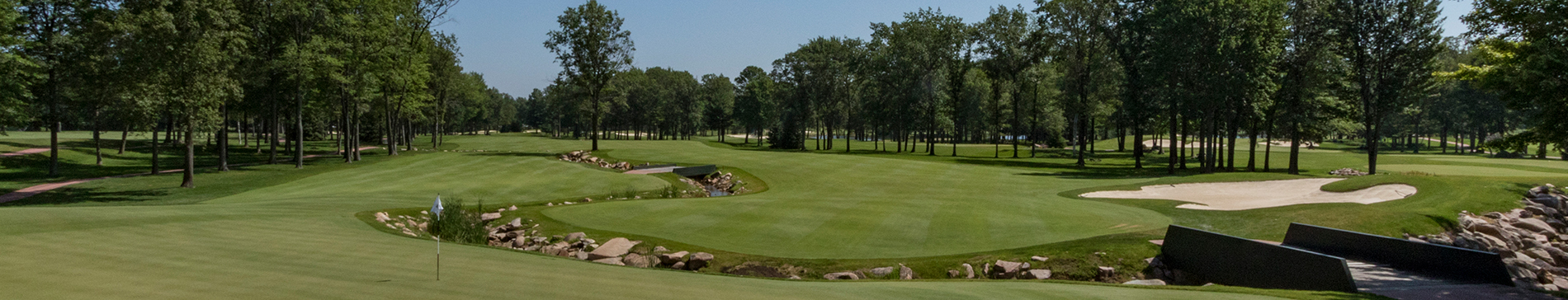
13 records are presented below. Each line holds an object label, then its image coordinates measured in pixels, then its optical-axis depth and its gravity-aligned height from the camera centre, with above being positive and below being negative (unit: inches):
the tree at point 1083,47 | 2096.5 +299.9
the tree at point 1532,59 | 607.5 +82.0
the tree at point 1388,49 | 1421.0 +205.0
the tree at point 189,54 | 1113.4 +121.6
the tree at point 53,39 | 1414.9 +181.1
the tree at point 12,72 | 1138.7 +92.8
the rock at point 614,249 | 656.4 -116.4
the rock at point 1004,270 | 574.9 -113.8
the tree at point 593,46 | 2214.6 +286.2
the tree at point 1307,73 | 1593.3 +171.8
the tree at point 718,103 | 4709.6 +221.3
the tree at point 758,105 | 4087.1 +185.1
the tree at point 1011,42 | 2442.2 +353.1
